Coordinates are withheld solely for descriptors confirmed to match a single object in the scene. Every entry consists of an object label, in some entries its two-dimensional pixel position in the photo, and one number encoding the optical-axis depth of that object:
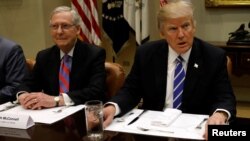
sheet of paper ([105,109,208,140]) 1.64
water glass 1.65
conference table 1.61
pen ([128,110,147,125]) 1.84
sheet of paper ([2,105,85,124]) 1.92
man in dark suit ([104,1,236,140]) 2.10
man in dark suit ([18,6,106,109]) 2.49
